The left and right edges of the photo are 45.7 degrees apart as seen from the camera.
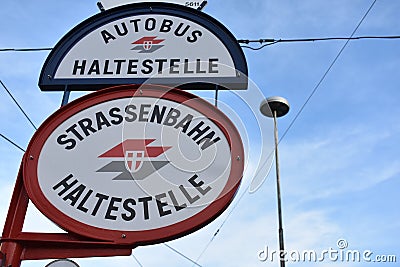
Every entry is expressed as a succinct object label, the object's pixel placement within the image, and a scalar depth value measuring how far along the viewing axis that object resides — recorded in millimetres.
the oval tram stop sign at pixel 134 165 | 1826
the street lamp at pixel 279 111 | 8194
